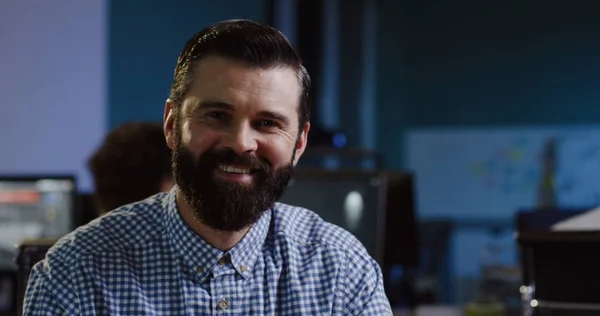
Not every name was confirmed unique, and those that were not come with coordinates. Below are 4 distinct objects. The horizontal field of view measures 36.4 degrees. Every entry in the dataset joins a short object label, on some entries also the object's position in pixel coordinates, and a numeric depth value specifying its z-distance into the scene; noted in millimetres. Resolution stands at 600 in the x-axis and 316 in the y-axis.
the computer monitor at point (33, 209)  2994
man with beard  1277
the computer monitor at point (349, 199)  2451
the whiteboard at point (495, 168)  7605
